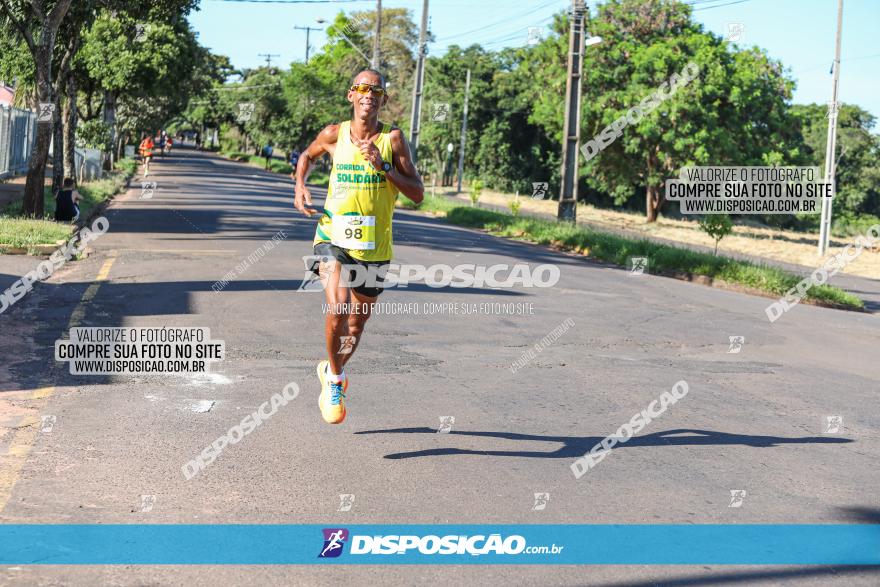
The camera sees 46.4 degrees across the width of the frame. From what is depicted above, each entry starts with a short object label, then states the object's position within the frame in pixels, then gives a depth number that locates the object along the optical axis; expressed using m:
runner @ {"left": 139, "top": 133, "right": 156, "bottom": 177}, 43.12
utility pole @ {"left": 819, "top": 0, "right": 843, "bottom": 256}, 35.82
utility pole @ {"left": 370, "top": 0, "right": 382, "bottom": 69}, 42.77
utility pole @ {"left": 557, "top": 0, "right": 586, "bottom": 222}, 27.06
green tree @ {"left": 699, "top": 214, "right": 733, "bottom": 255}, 24.47
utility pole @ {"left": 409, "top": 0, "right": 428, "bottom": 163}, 39.19
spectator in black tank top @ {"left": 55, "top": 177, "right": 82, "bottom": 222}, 19.80
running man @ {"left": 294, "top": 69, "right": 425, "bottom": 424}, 6.36
